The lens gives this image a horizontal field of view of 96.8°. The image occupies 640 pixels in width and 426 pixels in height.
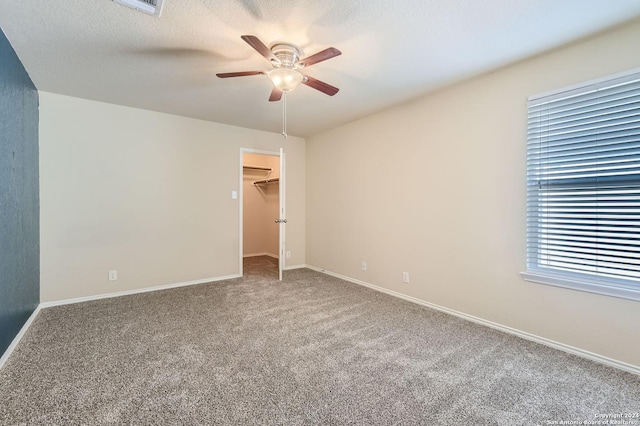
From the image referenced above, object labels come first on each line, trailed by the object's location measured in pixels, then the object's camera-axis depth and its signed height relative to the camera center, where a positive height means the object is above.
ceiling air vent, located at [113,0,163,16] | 1.78 +1.33
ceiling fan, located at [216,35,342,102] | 2.19 +1.12
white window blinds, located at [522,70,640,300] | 2.03 +0.18
